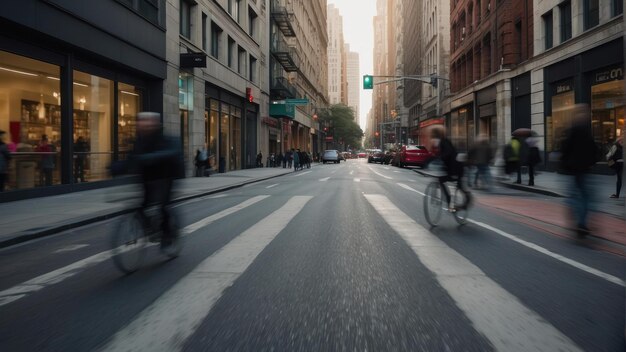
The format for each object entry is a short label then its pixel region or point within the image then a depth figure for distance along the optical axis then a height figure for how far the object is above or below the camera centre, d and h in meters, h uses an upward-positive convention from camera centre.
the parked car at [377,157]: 54.83 +0.96
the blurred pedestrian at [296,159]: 36.91 +0.49
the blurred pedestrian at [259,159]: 39.03 +0.49
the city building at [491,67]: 27.06 +6.34
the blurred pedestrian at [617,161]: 12.33 +0.09
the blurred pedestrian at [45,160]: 13.80 +0.18
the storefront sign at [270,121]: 40.60 +3.84
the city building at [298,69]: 43.78 +10.88
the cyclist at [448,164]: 8.27 +0.02
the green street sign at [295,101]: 39.28 +5.22
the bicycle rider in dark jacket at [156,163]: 5.39 +0.03
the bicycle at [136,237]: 5.19 -0.79
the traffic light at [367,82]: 31.41 +5.41
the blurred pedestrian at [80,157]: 15.43 +0.29
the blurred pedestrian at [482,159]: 15.53 +0.19
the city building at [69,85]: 12.66 +2.49
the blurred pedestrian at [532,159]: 16.47 +0.20
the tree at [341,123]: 105.56 +9.20
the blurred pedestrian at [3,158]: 11.49 +0.20
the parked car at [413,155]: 34.94 +0.74
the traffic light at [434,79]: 31.95 +5.75
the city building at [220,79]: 22.50 +4.90
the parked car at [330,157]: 59.06 +1.03
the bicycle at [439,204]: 8.31 -0.66
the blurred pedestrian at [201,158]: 24.25 +0.39
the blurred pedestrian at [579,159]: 6.91 +0.08
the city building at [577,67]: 18.39 +4.17
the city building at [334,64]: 192.75 +40.23
